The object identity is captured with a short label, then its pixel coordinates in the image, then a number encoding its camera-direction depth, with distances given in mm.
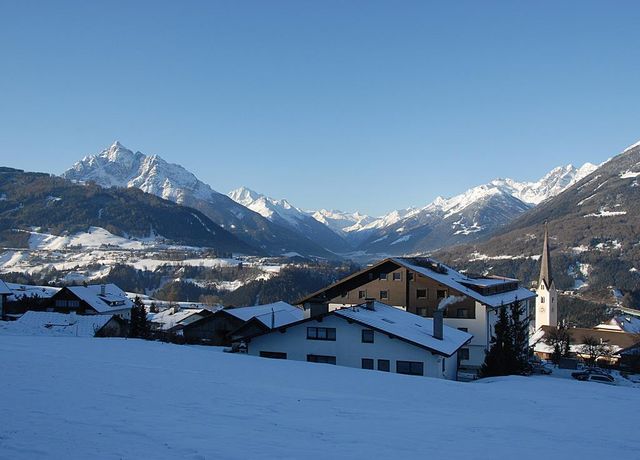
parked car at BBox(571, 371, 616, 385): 41562
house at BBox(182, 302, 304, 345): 56153
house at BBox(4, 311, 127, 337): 48094
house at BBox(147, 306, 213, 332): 72062
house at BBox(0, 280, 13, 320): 70000
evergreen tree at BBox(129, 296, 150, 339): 49112
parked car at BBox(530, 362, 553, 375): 44394
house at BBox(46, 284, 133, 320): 74250
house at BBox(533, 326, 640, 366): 75188
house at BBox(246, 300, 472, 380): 31234
